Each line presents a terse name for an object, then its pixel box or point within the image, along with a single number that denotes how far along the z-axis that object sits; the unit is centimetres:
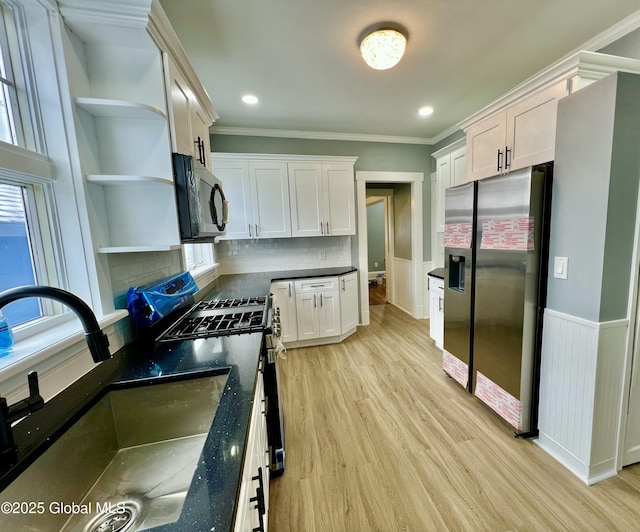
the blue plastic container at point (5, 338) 74
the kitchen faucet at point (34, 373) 58
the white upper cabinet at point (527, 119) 153
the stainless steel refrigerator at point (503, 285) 153
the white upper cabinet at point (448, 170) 293
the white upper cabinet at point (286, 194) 306
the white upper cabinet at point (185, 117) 131
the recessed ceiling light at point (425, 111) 290
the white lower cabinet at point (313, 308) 302
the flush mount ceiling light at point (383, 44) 170
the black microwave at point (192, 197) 132
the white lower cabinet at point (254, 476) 61
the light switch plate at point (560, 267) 144
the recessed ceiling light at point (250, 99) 253
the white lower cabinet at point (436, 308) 265
